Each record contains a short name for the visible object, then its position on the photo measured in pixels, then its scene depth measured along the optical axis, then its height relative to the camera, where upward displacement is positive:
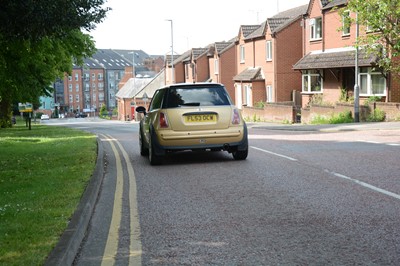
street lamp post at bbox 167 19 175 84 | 54.70 +7.68
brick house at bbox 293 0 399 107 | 29.98 +2.77
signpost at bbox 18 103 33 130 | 52.38 +0.61
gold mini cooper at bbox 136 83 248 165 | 11.79 -0.26
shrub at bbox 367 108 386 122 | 26.05 -0.38
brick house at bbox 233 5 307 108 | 42.69 +4.15
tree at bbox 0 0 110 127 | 10.92 +1.91
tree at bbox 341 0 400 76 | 21.70 +3.76
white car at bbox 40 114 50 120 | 130.38 -0.92
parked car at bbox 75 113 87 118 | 141.26 -0.61
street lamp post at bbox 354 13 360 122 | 25.64 +0.47
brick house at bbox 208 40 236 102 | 59.56 +5.23
